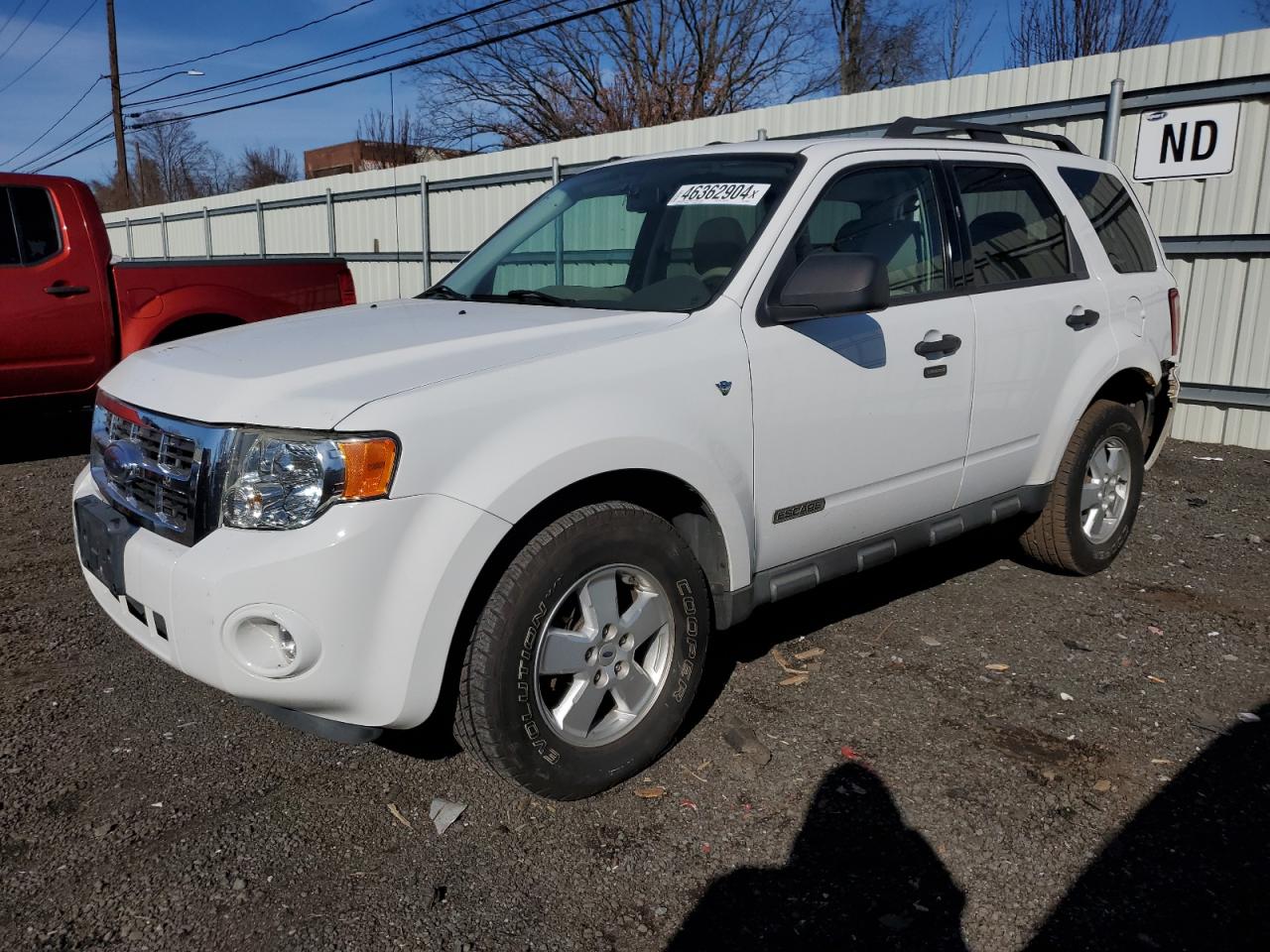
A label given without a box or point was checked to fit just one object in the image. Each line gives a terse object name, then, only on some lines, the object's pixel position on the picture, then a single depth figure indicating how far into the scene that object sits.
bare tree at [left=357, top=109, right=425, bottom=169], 33.19
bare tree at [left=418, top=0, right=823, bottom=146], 28.08
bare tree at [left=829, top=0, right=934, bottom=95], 28.17
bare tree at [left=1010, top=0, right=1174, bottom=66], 17.33
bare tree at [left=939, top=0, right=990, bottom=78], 23.08
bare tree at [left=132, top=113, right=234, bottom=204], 47.72
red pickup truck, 6.91
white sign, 7.55
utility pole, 33.84
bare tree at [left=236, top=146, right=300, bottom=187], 44.28
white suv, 2.42
